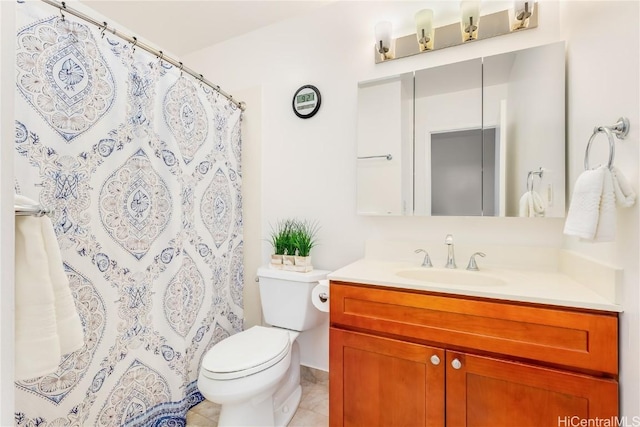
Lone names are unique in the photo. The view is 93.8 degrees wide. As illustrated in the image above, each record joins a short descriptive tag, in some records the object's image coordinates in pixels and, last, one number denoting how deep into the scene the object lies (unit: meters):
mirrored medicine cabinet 1.33
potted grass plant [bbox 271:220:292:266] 1.80
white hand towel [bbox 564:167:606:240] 0.86
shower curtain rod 1.09
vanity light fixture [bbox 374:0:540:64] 1.40
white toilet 1.27
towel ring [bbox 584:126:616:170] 0.86
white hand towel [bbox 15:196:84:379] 0.58
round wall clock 1.87
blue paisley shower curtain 1.07
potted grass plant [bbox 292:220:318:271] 1.73
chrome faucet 1.46
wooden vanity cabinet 0.93
